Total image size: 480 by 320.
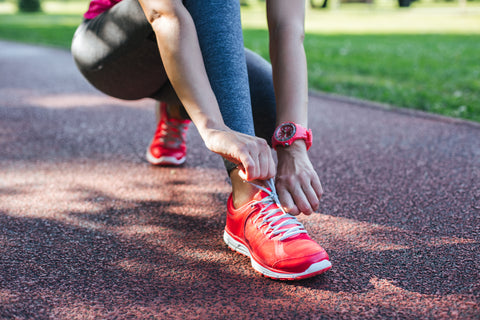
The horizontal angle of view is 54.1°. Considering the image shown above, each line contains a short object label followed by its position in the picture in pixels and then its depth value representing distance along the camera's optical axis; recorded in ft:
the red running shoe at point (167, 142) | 7.23
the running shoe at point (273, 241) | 4.16
